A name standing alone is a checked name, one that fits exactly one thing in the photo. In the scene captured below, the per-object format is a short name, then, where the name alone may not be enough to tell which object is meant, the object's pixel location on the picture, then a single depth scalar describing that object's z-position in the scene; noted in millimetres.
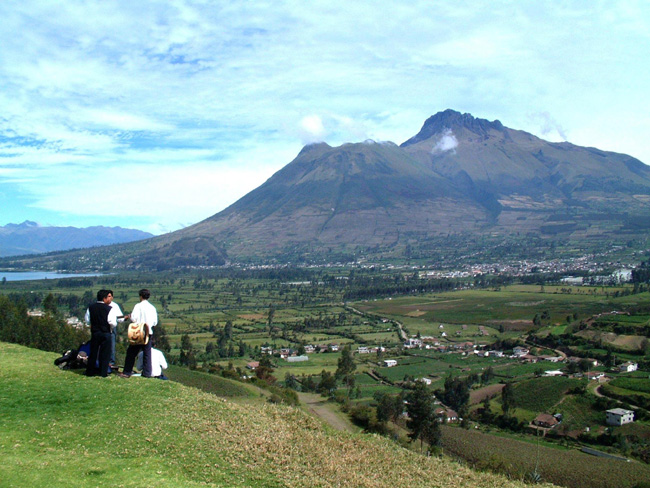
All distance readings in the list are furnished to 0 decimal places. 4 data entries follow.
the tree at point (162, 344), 58906
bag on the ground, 15730
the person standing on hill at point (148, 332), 14524
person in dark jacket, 14039
